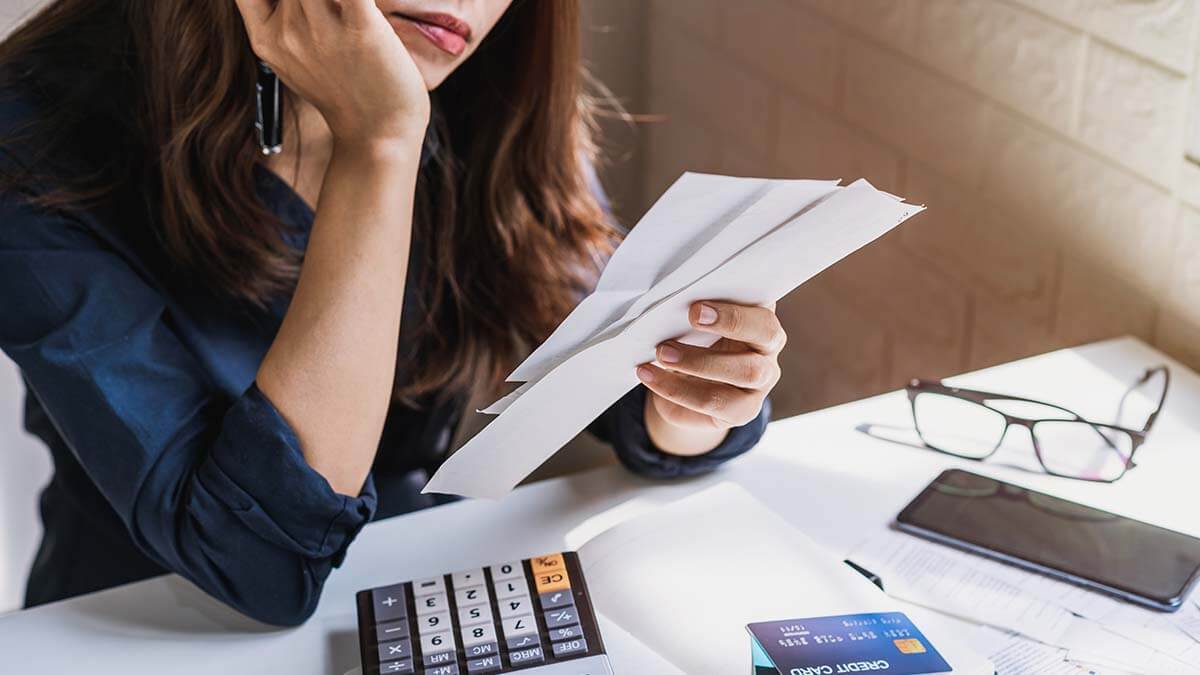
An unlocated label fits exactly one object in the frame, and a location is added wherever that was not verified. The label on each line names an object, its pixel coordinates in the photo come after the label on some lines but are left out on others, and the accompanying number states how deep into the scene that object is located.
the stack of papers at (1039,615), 0.76
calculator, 0.74
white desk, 0.81
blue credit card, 0.72
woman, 0.82
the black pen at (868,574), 0.83
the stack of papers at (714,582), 0.77
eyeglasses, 0.97
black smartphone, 0.83
